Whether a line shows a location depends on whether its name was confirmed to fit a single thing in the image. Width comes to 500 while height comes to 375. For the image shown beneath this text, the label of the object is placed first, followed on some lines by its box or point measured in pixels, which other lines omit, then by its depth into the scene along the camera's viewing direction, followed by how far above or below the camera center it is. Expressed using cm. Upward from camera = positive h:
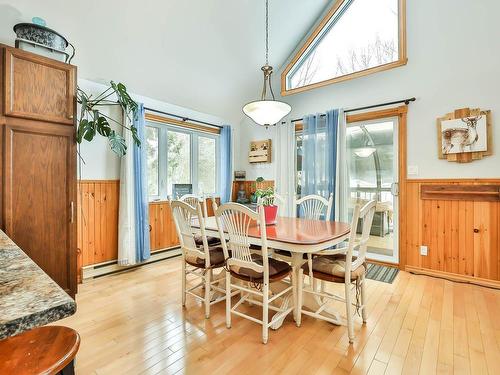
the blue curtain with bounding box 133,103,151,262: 341 -8
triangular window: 342 +198
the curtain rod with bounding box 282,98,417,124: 331 +108
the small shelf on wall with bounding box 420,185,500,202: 285 -5
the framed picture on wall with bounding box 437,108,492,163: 286 +57
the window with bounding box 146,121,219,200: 390 +47
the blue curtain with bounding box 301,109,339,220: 379 +50
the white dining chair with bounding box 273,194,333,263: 240 -30
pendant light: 254 +76
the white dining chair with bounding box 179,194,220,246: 284 -56
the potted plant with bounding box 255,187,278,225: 248 -17
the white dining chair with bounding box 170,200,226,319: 217 -55
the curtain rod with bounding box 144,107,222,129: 369 +108
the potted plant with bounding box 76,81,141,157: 251 +78
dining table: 185 -36
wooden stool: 70 -46
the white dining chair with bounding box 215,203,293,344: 185 -55
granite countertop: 54 -25
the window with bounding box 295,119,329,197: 388 +47
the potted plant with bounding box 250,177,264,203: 471 +6
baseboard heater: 311 -97
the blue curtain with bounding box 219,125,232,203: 470 +42
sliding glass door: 355 +18
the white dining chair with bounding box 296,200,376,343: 188 -61
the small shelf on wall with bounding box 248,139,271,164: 471 +65
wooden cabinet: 203 +24
